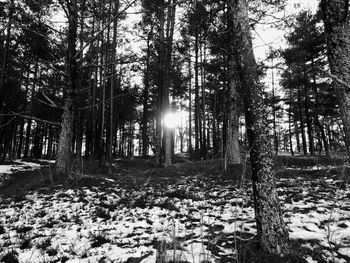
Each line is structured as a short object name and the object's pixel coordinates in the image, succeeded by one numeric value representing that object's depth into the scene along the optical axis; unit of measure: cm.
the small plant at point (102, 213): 463
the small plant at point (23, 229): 394
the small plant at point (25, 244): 331
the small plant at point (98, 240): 332
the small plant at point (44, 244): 326
